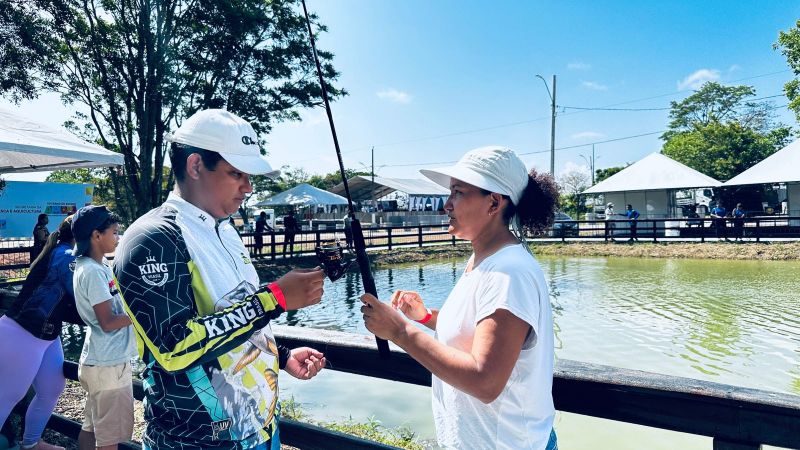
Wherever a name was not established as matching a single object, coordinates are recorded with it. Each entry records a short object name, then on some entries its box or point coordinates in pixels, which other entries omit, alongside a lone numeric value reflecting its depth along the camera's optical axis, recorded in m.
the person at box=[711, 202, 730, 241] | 20.69
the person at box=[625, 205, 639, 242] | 21.85
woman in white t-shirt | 1.31
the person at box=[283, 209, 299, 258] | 17.08
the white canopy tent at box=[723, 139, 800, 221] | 22.34
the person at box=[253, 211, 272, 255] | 16.48
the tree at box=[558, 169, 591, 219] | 45.94
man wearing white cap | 1.33
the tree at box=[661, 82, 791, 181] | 38.78
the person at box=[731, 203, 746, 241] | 20.25
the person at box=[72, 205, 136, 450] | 2.53
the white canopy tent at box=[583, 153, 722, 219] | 25.17
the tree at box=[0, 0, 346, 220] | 12.54
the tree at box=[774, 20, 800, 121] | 22.34
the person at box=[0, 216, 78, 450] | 2.66
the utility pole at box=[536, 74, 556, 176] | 27.56
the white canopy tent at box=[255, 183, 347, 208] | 26.28
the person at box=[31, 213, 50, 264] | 9.84
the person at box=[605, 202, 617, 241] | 22.64
